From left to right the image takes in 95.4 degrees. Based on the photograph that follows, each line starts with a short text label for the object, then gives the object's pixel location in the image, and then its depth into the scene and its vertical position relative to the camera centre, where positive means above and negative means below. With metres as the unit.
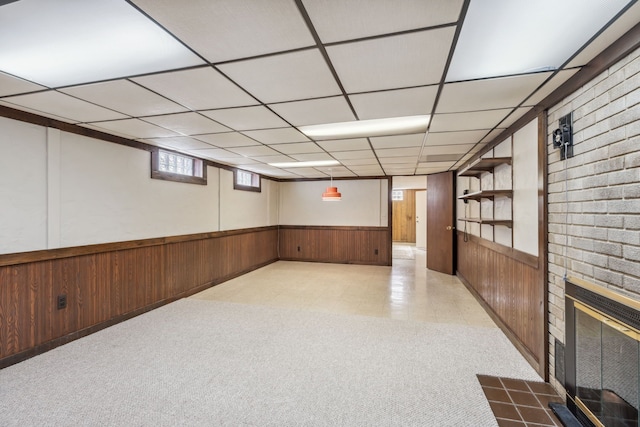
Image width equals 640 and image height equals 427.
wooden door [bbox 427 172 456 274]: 6.30 -0.21
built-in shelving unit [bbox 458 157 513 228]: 3.20 +0.57
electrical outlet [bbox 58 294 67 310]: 3.01 -0.93
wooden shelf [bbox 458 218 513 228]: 3.18 -0.10
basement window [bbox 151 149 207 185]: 4.22 +0.73
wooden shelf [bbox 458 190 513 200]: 3.18 +0.23
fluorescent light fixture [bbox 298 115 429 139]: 2.99 +0.94
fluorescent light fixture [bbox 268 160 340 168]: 5.45 +0.95
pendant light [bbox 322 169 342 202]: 5.37 +0.35
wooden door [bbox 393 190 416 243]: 12.48 -0.22
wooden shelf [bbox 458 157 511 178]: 3.24 +0.60
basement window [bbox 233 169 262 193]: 6.21 +0.73
